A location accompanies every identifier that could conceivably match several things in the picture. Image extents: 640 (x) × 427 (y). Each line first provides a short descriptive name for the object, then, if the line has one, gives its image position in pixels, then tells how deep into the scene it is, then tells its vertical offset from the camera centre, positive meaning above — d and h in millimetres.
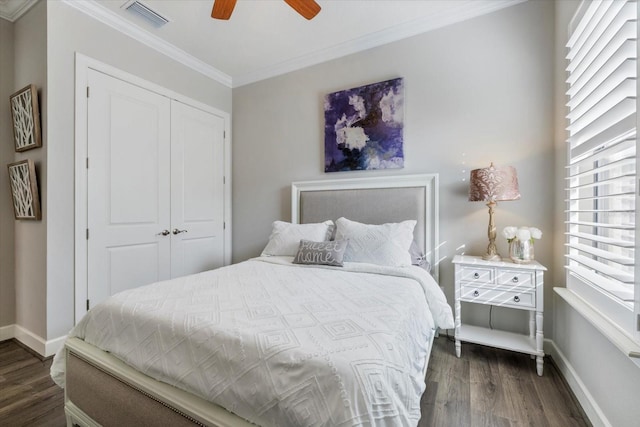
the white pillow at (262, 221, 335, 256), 2646 -239
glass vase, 2104 -296
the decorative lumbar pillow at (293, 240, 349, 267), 2242 -338
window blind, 1218 +360
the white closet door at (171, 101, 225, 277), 3184 +239
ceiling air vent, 2434 +1740
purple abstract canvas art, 2779 +856
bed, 883 -525
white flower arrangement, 2082 -159
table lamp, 2102 +198
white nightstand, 1983 -591
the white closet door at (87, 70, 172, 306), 2502 +220
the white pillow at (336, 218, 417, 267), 2205 -254
